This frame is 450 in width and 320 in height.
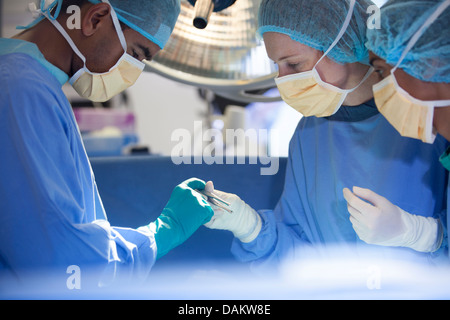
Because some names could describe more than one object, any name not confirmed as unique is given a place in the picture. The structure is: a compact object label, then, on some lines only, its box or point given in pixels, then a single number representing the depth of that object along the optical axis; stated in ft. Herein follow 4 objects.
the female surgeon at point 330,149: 3.52
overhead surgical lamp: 4.03
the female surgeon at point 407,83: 2.70
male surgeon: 2.60
